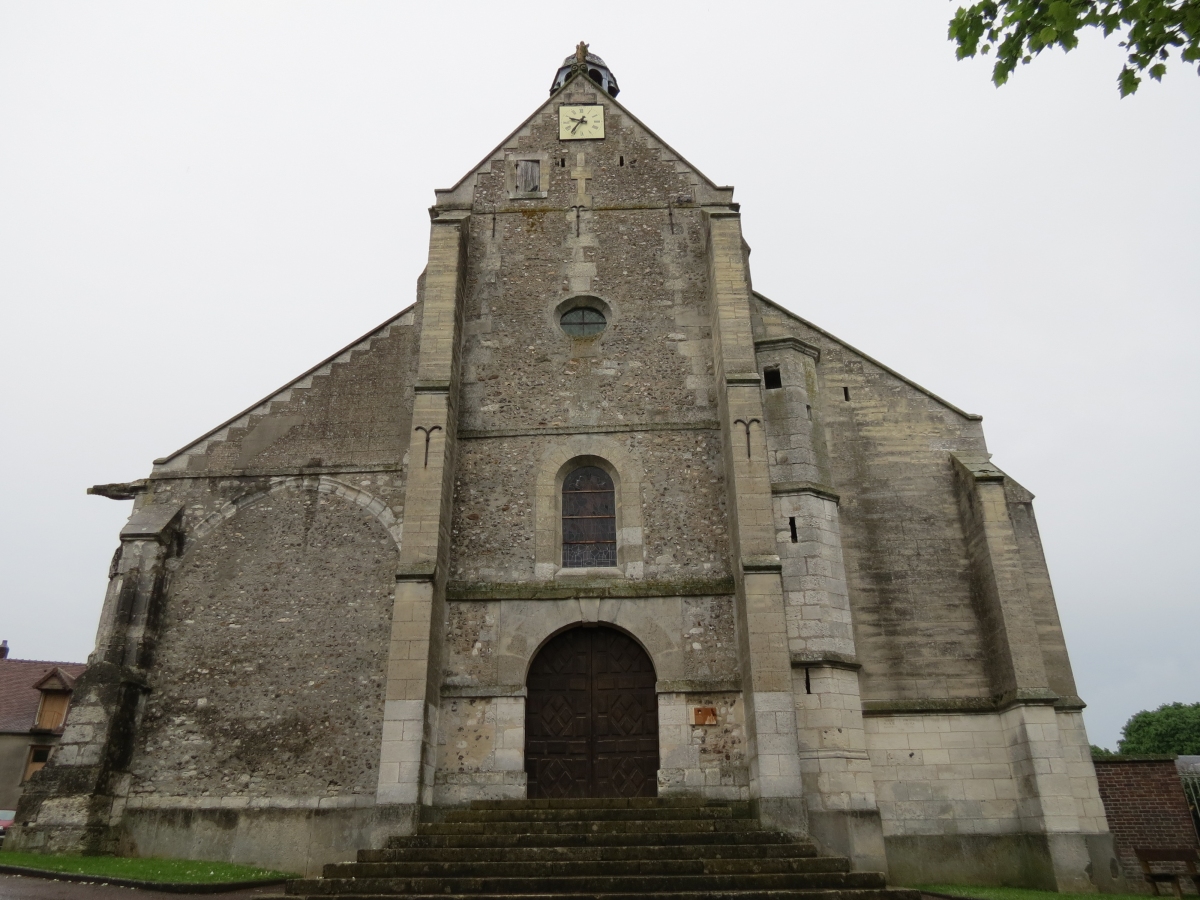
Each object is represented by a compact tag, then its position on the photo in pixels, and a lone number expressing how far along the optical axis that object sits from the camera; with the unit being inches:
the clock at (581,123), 713.0
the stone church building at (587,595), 501.0
